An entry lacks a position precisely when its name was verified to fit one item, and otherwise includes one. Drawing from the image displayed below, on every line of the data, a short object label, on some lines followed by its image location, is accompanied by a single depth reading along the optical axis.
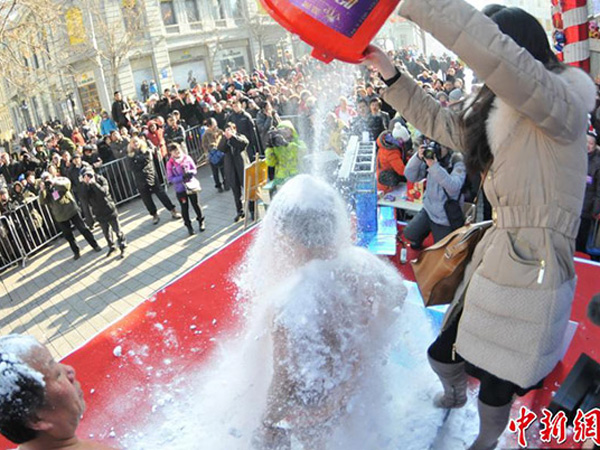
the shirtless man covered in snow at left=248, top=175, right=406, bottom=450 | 1.89
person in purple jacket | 7.52
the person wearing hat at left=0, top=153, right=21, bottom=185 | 11.30
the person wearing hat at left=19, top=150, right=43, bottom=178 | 11.40
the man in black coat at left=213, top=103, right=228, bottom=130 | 11.79
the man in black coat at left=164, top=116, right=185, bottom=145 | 11.01
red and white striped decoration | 4.00
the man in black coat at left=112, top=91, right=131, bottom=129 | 13.12
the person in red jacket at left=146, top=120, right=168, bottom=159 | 10.45
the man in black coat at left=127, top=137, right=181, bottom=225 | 8.34
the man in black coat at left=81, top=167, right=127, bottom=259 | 7.29
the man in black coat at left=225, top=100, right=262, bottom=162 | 9.48
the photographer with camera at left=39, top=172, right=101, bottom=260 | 7.62
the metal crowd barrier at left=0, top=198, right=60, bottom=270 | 8.00
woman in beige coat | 1.22
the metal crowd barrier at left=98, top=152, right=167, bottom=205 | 10.04
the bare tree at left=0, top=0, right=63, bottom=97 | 10.61
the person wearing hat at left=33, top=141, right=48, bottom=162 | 12.18
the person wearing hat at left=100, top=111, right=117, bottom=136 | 14.63
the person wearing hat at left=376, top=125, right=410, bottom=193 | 5.69
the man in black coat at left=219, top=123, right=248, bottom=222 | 8.02
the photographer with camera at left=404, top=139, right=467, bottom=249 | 4.13
